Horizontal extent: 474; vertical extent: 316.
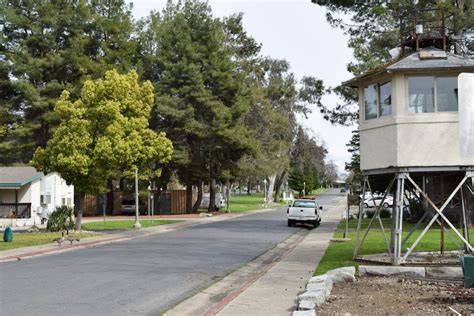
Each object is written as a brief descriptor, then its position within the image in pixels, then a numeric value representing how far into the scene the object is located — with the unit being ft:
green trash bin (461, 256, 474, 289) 32.27
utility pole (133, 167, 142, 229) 106.16
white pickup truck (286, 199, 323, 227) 111.04
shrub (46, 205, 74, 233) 95.20
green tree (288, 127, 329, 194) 256.93
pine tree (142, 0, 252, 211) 157.17
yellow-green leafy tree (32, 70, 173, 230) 89.30
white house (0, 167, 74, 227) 117.08
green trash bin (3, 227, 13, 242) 77.20
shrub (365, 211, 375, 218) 140.77
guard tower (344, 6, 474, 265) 45.98
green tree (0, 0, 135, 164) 154.92
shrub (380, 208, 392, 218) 140.77
